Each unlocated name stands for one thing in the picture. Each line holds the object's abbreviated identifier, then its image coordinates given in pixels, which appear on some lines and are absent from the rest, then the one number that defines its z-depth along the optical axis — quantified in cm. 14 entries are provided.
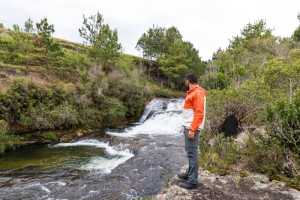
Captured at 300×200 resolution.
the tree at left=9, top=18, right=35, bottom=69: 1740
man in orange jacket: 338
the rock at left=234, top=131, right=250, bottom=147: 503
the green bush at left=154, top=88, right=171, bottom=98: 2867
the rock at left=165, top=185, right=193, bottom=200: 331
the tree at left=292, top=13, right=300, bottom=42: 2257
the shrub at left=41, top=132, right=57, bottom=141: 1329
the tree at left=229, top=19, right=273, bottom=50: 3305
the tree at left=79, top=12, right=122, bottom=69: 2041
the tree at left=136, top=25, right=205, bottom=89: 3122
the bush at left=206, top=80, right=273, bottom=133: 693
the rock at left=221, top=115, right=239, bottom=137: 689
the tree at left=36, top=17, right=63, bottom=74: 1628
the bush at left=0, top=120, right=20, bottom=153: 1060
